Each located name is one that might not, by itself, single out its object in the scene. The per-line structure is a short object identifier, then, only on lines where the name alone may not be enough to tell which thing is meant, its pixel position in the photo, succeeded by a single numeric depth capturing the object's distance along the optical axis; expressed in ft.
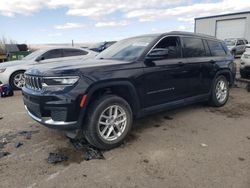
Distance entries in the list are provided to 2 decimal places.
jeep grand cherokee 8.59
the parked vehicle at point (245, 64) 22.03
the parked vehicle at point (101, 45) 53.29
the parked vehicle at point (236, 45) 52.26
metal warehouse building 76.04
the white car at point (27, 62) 20.96
